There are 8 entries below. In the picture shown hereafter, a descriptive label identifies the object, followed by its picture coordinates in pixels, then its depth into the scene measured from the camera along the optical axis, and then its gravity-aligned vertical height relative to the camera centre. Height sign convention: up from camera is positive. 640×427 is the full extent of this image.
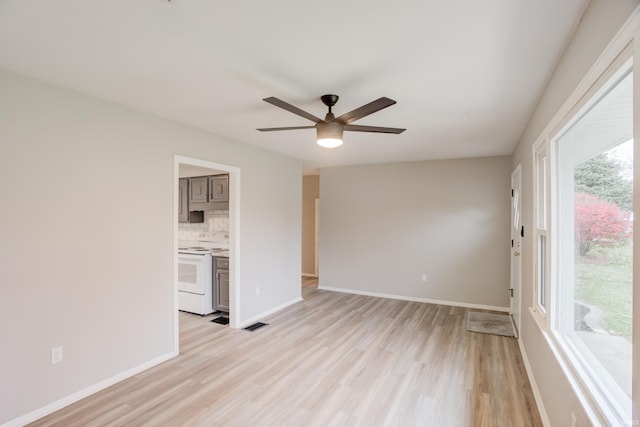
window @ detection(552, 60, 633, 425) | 1.23 -0.12
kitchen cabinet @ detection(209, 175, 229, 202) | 4.90 +0.47
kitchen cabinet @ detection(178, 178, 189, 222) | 5.38 +0.32
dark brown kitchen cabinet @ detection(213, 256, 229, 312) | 4.48 -0.96
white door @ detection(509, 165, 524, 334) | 3.80 -0.33
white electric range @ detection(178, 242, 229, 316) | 4.51 -0.92
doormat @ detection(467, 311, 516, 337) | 3.94 -1.43
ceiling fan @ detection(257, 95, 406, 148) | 2.12 +0.72
